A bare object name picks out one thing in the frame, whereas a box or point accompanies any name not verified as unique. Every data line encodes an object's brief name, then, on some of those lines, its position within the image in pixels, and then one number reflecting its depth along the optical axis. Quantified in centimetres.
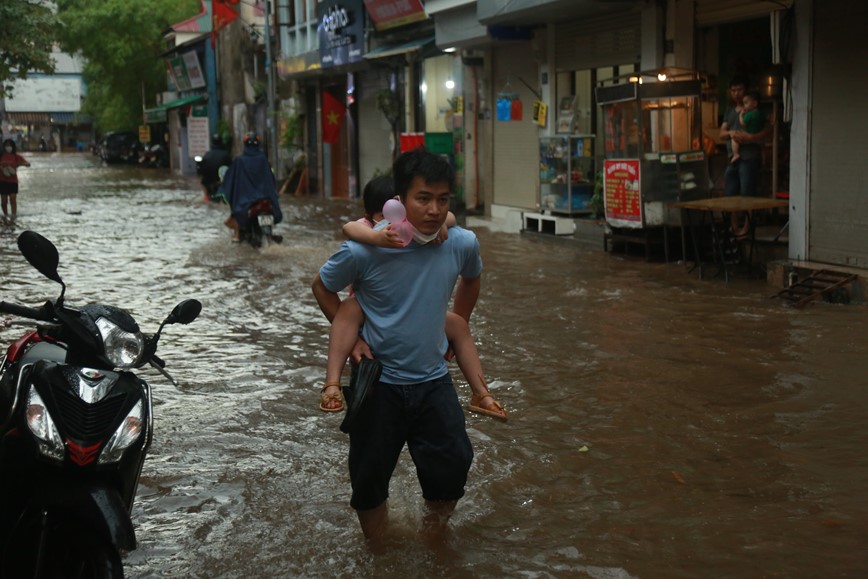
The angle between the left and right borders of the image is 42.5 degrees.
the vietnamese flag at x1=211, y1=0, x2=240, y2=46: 3294
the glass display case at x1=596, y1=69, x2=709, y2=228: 1298
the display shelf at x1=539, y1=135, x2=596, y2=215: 1580
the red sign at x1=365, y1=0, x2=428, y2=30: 2211
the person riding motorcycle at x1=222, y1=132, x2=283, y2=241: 1482
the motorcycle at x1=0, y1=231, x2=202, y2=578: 343
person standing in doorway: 1232
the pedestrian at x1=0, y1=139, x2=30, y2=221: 2136
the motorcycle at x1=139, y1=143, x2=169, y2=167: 5669
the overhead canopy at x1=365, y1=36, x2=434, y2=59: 2188
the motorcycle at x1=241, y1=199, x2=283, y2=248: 1500
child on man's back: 399
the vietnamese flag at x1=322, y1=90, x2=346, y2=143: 2927
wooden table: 1104
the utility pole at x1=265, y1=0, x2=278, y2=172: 3186
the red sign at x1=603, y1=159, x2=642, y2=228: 1320
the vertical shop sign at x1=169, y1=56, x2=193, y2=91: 4761
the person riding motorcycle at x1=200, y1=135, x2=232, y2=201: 1797
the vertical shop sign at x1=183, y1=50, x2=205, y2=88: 4588
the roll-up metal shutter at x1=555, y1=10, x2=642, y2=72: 1508
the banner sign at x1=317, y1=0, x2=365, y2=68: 2561
